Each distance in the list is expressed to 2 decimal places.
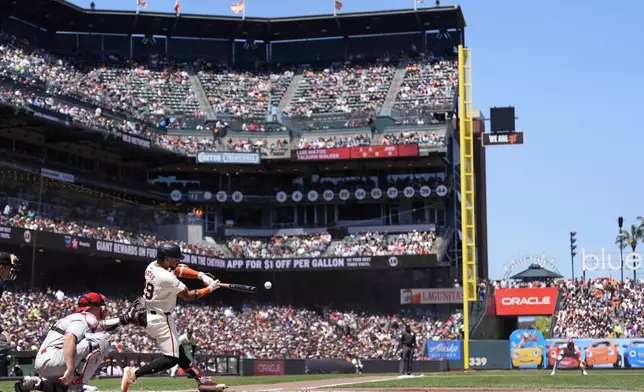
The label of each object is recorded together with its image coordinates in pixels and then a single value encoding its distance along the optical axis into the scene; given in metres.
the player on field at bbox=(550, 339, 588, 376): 41.56
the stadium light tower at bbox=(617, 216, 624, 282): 60.06
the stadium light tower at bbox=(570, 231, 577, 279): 82.00
